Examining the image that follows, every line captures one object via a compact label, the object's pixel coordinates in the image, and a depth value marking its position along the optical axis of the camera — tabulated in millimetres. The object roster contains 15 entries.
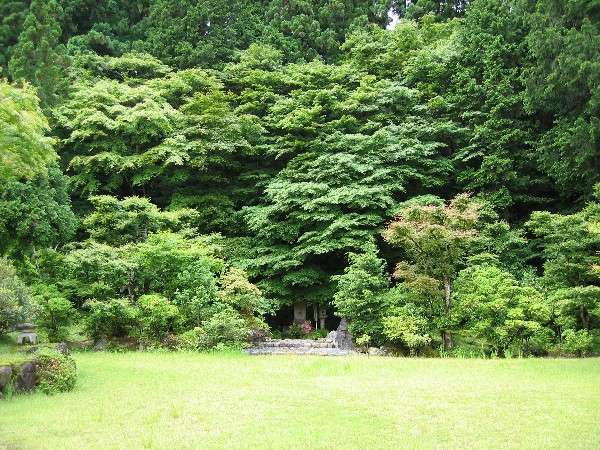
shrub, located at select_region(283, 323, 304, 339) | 18234
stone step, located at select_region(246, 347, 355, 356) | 13977
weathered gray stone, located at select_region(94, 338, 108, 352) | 14193
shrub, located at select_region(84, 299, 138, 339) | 13586
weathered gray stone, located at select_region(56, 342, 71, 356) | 9854
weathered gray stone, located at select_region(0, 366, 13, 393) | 7747
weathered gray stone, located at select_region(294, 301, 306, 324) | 19016
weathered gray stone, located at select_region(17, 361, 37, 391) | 8062
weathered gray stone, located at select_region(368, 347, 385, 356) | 13898
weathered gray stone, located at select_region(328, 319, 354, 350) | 14867
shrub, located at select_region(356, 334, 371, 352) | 13844
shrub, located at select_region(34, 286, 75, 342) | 13492
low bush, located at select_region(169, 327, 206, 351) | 13859
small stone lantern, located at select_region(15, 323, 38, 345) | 10055
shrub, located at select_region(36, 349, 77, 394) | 8211
